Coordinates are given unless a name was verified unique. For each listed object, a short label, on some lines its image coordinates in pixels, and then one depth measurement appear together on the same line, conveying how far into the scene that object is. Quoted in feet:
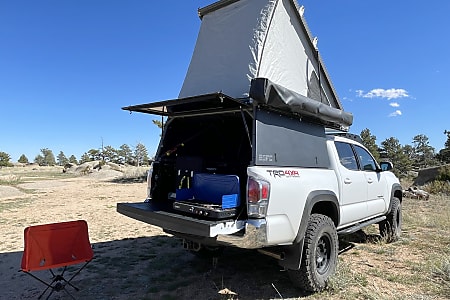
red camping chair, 12.07
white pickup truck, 10.84
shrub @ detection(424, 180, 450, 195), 50.10
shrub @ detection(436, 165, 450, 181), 56.70
